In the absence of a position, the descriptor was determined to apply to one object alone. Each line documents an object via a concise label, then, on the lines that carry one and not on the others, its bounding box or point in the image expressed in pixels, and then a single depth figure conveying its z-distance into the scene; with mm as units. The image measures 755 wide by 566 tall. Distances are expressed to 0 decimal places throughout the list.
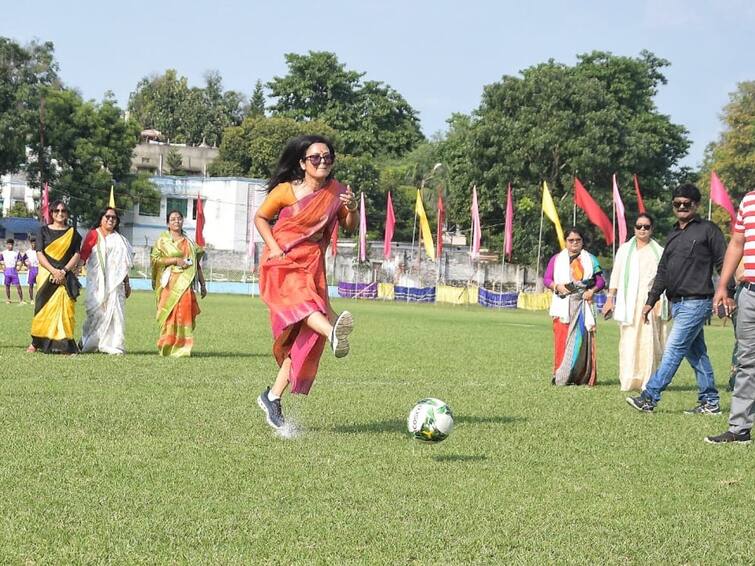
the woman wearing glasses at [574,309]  12961
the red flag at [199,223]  52562
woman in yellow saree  14367
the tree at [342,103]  83062
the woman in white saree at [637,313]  12508
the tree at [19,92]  62156
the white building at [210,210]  75625
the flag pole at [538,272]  56106
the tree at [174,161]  84688
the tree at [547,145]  60031
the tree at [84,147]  67062
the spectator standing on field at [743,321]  8023
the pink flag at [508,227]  50188
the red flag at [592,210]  42344
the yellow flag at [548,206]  45125
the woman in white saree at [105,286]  14812
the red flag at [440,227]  52438
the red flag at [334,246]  57438
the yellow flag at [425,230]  50719
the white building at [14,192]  83500
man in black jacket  9867
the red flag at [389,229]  53656
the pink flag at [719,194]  34469
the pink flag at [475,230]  50500
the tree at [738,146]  67688
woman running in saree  8039
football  7039
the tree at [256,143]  77438
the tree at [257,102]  93750
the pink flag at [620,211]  42612
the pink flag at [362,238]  54719
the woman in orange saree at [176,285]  14672
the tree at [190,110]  95125
